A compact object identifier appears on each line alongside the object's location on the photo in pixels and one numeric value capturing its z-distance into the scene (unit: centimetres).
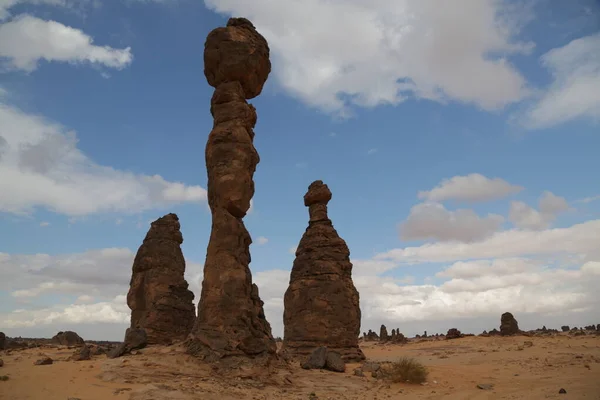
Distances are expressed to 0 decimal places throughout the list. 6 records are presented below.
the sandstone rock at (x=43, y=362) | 1290
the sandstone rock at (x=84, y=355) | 1524
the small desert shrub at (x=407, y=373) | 1521
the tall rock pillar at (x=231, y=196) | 1300
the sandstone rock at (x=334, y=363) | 1606
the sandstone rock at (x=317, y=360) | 1596
